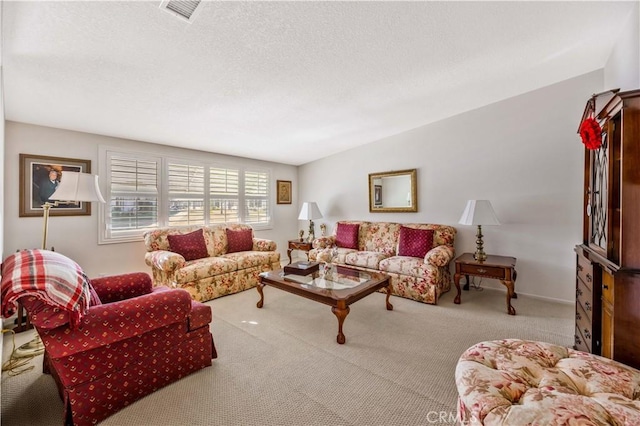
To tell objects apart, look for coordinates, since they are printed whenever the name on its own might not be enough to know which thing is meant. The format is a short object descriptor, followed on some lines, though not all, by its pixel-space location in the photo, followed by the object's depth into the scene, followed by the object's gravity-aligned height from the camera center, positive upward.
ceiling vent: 1.60 +1.23
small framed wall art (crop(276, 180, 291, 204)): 5.76 +0.43
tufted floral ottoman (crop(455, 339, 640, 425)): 0.98 -0.73
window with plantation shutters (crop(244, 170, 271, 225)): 5.23 +0.28
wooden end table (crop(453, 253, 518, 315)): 2.99 -0.66
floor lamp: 2.34 +0.16
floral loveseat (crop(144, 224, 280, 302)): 3.35 -0.66
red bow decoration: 1.72 +0.51
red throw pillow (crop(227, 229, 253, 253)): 4.38 -0.48
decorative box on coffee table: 3.22 -0.69
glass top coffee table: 2.44 -0.76
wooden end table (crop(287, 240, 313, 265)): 4.99 -0.64
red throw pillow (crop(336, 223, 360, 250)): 4.62 -0.41
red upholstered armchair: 1.46 -0.86
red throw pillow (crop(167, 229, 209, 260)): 3.73 -0.48
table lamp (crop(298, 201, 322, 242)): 5.14 -0.01
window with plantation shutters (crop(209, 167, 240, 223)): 4.72 +0.29
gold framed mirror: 4.39 +0.35
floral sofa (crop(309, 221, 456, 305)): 3.35 -0.63
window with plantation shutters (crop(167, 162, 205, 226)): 4.20 +0.27
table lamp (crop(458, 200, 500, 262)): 3.24 -0.05
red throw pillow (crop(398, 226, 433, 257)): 3.82 -0.43
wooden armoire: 1.39 -0.15
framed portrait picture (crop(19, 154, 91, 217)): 2.96 +0.33
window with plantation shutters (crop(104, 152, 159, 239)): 3.59 +0.21
